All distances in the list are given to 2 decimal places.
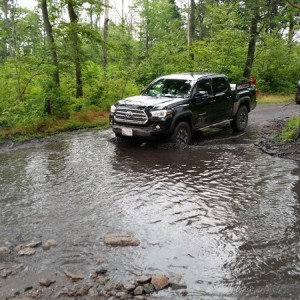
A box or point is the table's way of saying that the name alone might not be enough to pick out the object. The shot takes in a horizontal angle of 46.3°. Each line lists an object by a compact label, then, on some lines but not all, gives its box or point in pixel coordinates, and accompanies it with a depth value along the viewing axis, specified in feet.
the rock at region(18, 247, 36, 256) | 14.05
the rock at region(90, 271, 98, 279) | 12.48
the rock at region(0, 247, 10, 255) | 14.11
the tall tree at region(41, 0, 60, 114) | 40.32
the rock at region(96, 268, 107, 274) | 12.72
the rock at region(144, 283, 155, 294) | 11.74
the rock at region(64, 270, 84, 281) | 12.40
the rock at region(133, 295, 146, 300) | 11.37
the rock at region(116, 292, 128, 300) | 11.41
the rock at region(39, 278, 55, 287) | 12.07
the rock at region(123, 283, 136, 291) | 11.79
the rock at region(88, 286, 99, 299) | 11.45
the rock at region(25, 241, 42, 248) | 14.60
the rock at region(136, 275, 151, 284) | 12.17
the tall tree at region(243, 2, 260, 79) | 62.35
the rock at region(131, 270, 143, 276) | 12.71
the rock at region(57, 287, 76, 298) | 11.51
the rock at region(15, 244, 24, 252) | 14.35
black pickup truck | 28.86
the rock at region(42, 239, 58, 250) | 14.53
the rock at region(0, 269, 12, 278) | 12.66
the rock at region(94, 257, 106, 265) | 13.44
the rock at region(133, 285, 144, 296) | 11.61
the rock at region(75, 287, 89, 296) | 11.56
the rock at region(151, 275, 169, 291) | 11.95
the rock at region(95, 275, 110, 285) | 12.19
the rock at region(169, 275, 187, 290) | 11.99
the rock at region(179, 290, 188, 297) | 11.64
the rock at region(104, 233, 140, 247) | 14.83
